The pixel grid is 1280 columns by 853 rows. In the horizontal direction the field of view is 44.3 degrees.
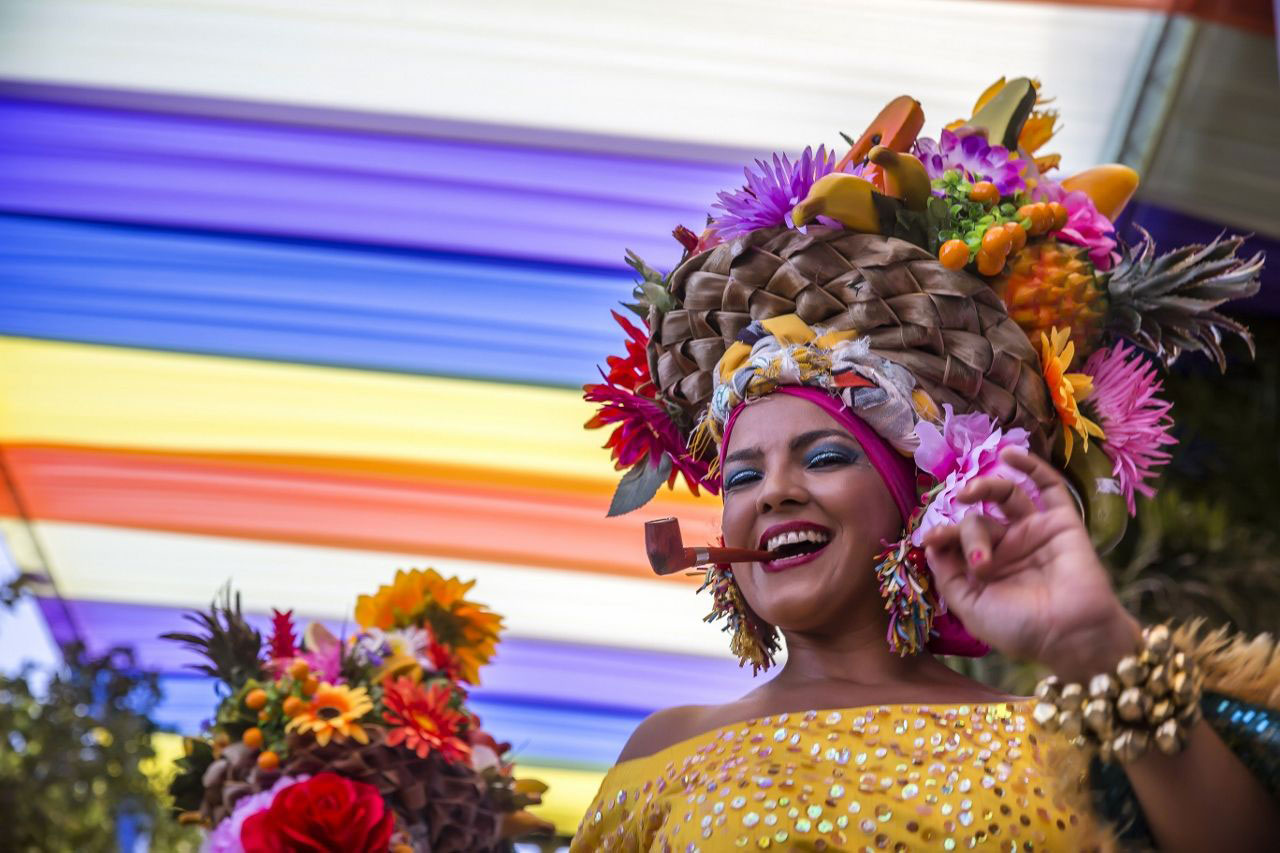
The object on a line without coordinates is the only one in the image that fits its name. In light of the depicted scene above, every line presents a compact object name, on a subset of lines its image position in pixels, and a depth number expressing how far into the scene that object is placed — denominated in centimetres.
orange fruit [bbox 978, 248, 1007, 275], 204
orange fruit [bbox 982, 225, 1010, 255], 203
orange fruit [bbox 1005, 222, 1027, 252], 206
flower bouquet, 235
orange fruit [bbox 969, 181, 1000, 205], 210
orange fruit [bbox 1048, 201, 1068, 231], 212
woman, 180
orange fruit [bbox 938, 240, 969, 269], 202
